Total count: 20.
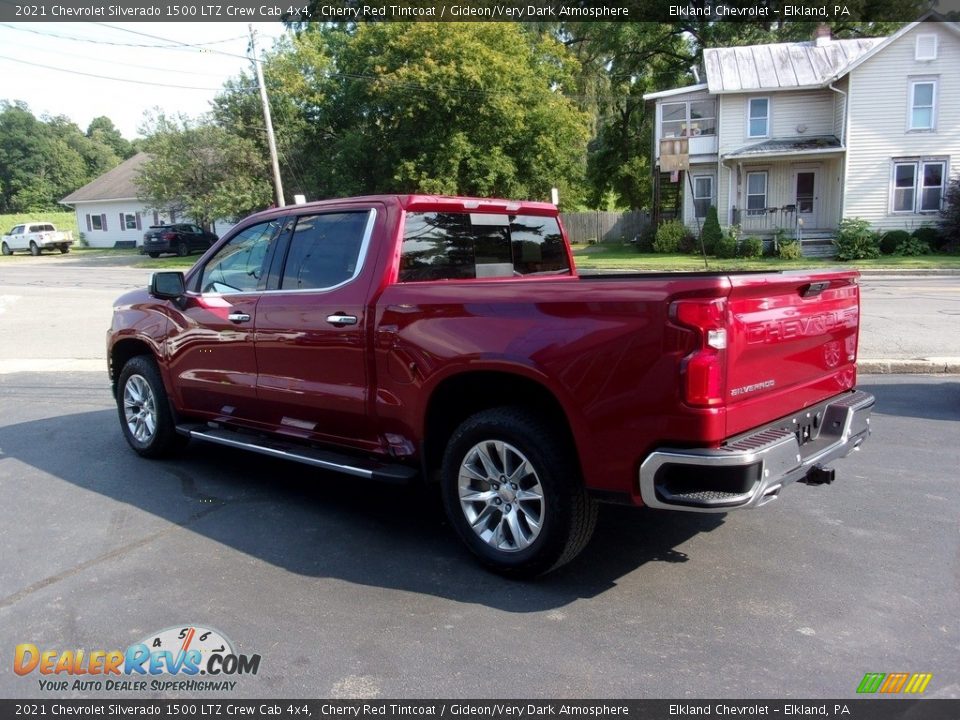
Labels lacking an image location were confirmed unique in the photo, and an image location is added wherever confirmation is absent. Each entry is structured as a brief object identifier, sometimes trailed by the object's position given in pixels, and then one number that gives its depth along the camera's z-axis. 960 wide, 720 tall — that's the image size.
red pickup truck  3.34
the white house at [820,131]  27.31
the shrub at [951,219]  26.03
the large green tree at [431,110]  30.27
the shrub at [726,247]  27.36
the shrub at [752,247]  27.19
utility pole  25.14
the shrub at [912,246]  26.25
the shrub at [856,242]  25.97
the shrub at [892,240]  26.83
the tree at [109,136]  105.74
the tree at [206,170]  34.94
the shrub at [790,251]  26.44
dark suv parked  37.03
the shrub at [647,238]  32.12
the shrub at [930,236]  26.75
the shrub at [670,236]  29.97
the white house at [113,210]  50.06
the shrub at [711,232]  28.48
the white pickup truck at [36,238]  44.12
